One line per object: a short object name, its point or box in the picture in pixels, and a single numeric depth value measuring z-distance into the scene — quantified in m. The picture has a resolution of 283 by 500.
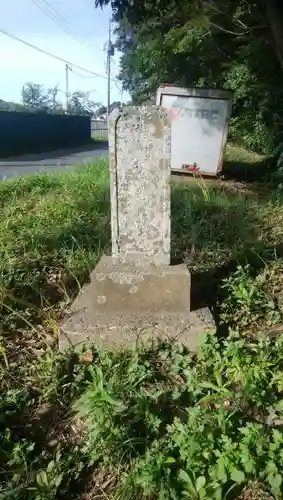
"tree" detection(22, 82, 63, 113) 48.56
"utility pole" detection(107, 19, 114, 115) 29.42
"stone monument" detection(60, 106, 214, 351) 2.59
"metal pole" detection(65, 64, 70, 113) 45.50
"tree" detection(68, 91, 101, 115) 48.69
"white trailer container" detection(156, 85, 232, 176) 7.40
